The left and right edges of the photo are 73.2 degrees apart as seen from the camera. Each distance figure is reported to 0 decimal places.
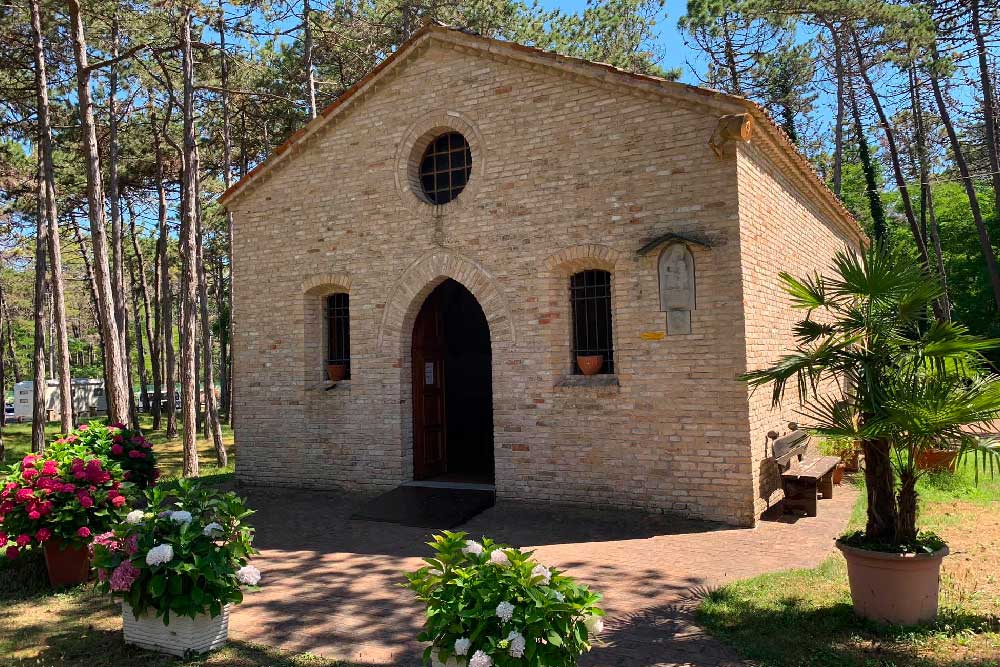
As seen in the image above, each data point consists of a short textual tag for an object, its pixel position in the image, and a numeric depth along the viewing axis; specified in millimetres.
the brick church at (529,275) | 8477
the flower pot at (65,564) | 6738
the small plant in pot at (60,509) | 6566
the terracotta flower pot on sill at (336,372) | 11328
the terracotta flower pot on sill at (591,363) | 9203
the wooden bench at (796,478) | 8484
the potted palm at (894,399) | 4945
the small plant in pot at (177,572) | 4840
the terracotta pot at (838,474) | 10277
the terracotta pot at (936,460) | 10195
